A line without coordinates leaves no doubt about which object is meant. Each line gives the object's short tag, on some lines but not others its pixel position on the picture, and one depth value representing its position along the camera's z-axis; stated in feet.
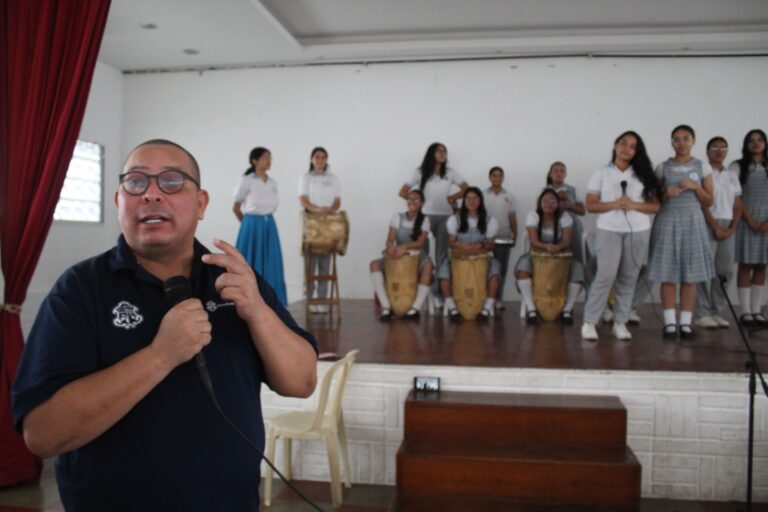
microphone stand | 8.15
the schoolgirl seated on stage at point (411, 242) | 17.57
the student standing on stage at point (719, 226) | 14.93
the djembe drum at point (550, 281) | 16.65
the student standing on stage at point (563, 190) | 19.47
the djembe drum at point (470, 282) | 17.04
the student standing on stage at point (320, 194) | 18.44
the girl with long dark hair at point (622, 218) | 12.96
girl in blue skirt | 17.88
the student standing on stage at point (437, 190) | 20.44
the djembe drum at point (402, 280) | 17.25
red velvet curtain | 9.13
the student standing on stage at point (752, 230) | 15.39
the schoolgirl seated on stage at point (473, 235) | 17.29
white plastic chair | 9.29
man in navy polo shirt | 2.91
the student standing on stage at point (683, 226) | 13.12
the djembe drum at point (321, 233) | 17.46
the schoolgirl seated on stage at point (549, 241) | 16.70
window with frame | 21.71
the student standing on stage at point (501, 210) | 21.11
